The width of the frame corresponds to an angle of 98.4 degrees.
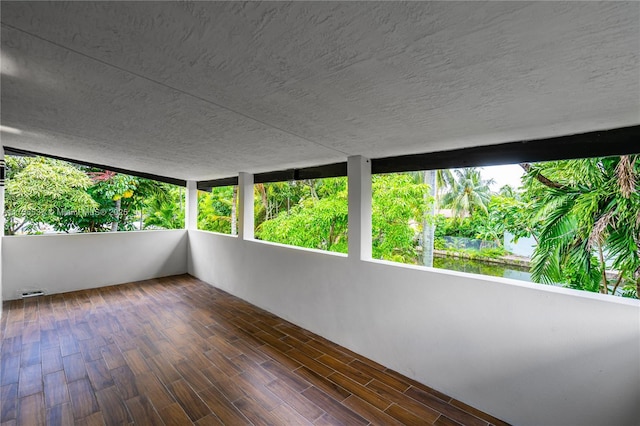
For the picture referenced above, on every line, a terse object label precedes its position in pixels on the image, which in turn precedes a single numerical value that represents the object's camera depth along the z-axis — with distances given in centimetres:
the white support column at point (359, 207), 280
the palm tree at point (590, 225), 284
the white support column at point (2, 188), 347
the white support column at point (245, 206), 435
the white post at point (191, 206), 571
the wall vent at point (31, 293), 423
